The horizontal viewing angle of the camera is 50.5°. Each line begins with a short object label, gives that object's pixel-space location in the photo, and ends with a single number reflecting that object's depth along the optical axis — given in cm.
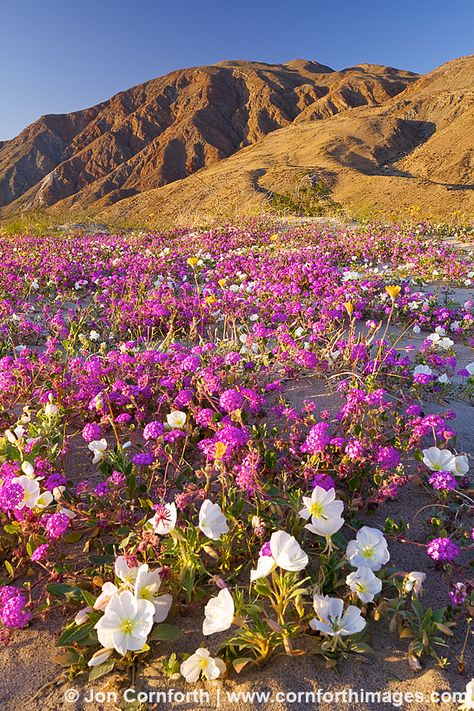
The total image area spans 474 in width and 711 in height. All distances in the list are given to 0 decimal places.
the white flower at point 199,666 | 61
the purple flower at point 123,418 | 106
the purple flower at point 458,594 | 68
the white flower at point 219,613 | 62
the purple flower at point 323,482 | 86
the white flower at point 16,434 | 93
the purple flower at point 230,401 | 98
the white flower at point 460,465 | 88
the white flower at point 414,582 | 69
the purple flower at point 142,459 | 88
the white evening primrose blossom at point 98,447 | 92
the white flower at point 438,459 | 89
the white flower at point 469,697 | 56
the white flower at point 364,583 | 67
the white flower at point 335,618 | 64
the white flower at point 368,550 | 71
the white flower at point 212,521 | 71
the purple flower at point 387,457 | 88
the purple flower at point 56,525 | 77
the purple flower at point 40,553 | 75
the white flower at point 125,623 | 61
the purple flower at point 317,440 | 88
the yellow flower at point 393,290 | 120
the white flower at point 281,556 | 63
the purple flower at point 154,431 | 91
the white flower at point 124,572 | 68
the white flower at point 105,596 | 66
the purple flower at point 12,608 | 69
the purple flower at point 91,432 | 94
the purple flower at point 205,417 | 99
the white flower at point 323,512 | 72
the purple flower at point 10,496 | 77
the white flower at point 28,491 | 79
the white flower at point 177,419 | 99
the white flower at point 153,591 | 66
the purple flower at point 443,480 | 84
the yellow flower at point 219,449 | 73
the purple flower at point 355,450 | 89
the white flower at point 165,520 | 72
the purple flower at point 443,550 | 73
